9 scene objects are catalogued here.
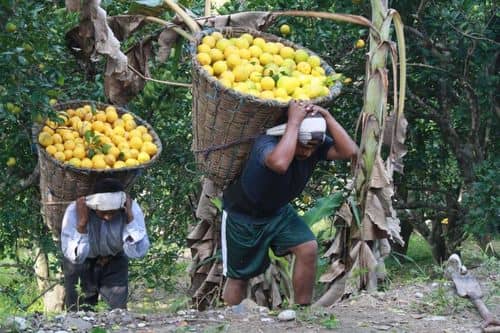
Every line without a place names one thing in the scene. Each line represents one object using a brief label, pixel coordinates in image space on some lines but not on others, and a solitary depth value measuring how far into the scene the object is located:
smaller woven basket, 10.88
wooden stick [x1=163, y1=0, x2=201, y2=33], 10.39
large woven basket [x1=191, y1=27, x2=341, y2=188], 9.11
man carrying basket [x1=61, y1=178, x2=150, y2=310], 11.06
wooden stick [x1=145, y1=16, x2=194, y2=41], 10.64
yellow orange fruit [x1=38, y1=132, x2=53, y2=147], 10.98
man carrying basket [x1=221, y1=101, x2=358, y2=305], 9.12
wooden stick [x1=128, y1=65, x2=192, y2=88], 10.97
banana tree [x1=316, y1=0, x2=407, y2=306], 10.98
